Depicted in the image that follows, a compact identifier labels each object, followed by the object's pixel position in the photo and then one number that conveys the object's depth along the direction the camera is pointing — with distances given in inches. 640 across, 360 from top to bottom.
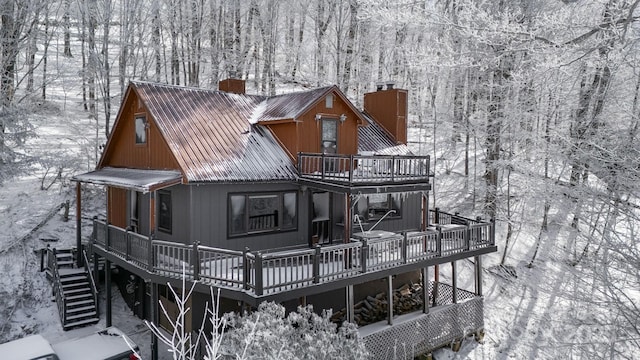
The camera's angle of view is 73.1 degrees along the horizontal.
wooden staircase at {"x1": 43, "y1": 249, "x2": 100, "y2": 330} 561.0
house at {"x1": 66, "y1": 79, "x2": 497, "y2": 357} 466.3
